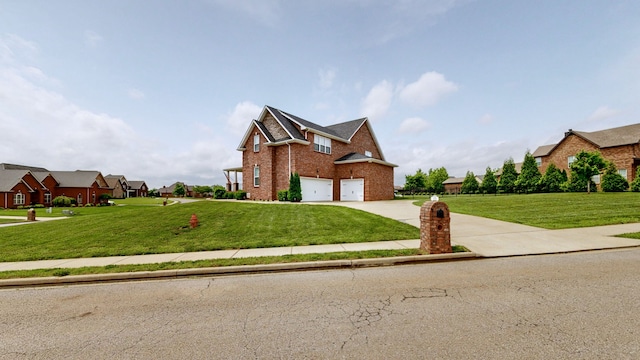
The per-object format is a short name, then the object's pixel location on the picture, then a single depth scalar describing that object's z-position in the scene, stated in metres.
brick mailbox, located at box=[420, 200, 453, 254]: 7.12
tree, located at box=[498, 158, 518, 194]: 41.62
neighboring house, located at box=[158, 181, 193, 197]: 100.56
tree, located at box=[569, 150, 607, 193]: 25.20
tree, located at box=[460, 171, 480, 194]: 54.01
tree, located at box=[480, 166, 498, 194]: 46.34
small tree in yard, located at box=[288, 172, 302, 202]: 24.05
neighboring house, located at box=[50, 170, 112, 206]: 49.44
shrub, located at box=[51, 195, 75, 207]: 41.90
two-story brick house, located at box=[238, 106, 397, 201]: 26.11
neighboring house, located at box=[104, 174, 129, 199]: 71.28
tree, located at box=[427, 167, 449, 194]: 72.31
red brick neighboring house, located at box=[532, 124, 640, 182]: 30.62
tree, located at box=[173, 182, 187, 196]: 71.75
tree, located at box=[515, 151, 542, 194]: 37.12
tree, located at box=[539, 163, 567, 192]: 34.44
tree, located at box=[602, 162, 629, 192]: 27.92
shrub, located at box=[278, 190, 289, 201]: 24.57
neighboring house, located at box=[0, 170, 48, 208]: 37.16
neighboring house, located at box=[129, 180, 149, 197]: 95.75
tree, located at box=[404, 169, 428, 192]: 68.06
